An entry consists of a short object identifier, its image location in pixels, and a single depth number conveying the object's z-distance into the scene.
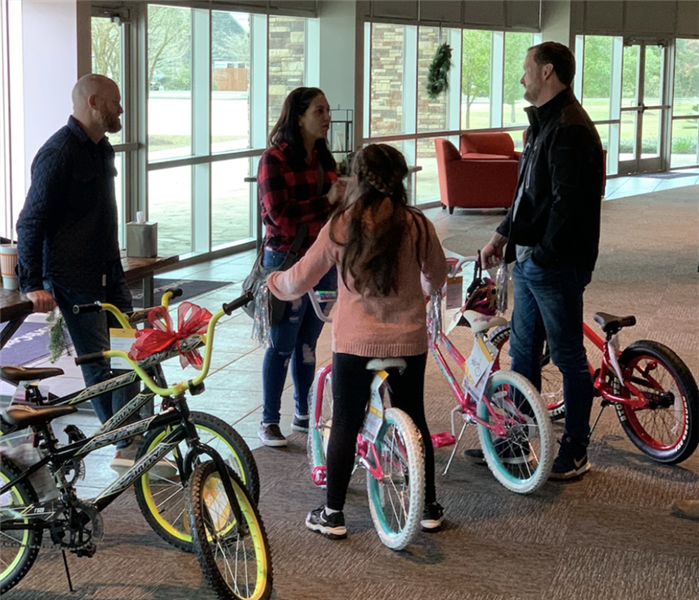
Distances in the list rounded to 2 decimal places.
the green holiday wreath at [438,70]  13.33
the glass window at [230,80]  9.77
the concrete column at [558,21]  15.84
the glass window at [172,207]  9.17
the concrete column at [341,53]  11.20
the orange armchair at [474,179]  12.81
